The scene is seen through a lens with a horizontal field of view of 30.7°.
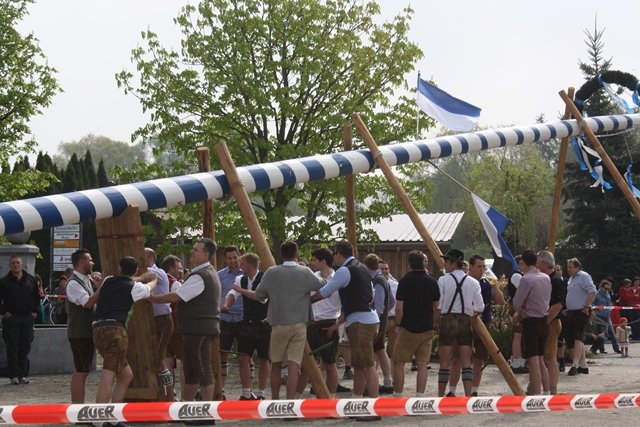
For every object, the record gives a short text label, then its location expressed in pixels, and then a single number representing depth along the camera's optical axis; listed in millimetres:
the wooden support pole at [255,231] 12516
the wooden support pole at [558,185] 18125
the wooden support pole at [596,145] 18078
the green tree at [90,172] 53266
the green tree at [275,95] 26984
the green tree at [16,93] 36125
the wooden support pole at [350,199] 15562
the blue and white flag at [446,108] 16578
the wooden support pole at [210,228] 12586
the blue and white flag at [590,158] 19500
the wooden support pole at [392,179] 14758
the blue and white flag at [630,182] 19266
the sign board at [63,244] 31984
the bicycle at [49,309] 27203
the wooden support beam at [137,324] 11891
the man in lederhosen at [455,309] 13469
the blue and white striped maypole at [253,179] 11195
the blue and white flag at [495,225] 15148
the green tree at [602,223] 42281
